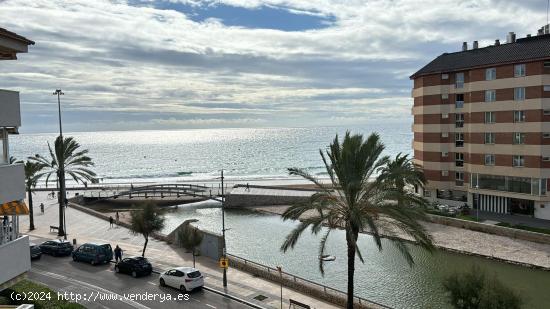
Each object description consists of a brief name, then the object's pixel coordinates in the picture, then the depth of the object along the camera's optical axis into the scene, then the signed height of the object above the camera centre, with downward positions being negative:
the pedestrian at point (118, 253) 28.75 -7.55
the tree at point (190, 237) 29.12 -6.70
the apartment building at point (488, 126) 40.19 +0.95
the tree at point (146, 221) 30.16 -5.65
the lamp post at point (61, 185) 38.22 -3.94
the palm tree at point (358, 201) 18.23 -2.90
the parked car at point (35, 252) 29.55 -7.59
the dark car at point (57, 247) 31.28 -7.74
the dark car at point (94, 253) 28.78 -7.61
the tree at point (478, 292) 13.77 -5.35
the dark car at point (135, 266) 26.04 -7.76
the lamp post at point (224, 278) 24.24 -7.98
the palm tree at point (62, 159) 38.09 -1.40
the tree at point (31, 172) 39.88 -2.58
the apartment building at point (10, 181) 11.45 -0.99
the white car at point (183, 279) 23.14 -7.68
